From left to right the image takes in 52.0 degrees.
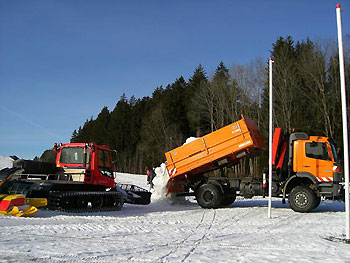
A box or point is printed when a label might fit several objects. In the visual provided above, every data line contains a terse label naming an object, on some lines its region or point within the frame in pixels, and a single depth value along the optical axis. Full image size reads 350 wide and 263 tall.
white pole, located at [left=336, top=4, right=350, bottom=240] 7.35
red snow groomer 11.77
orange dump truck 13.23
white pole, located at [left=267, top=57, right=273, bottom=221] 11.42
